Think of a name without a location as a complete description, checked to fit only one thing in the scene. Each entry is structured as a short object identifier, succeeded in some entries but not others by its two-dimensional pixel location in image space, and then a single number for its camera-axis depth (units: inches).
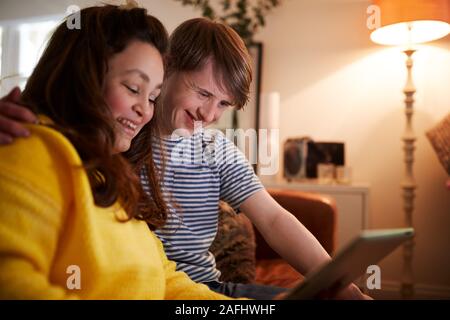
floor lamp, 85.0
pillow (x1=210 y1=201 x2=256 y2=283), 53.9
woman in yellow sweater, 19.9
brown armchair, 54.3
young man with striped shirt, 36.2
